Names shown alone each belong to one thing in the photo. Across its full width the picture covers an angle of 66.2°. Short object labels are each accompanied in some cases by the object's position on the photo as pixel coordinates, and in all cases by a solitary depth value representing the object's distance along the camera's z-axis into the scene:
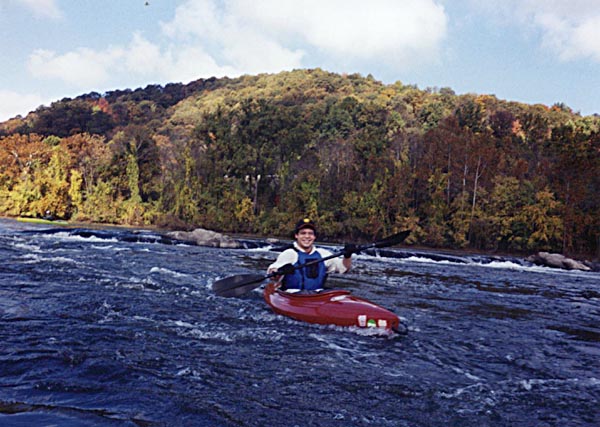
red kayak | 5.33
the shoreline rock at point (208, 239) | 18.66
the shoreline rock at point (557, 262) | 17.14
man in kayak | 6.21
